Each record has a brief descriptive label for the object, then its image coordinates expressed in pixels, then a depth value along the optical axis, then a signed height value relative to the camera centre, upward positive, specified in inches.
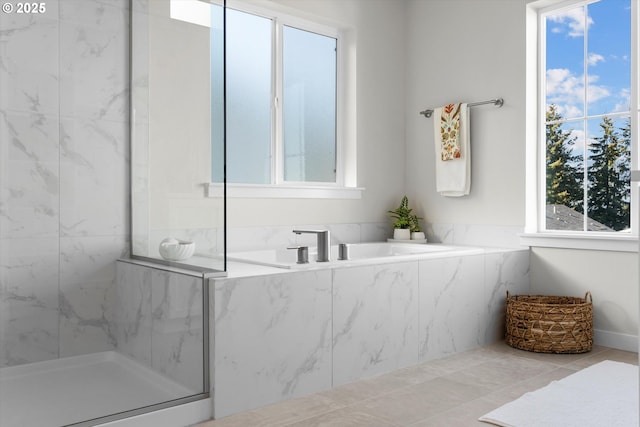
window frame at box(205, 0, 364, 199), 140.0 +26.0
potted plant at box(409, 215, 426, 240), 158.9 -4.5
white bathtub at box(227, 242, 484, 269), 105.2 -9.1
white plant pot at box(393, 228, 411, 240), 158.7 -5.6
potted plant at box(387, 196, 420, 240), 159.0 -2.0
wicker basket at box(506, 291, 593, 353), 122.0 -24.9
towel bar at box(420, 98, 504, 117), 145.7 +29.9
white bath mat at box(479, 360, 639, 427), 82.7 -30.6
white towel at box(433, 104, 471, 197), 151.0 +13.2
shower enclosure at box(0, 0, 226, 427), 88.2 +1.3
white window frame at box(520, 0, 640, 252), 138.4 +20.1
